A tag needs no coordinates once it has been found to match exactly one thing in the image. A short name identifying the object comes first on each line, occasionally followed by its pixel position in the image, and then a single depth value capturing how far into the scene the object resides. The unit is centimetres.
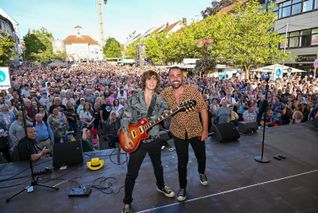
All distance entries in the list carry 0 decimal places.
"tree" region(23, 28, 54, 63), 5206
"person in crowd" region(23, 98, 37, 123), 742
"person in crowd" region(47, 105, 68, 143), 594
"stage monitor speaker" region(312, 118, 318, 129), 678
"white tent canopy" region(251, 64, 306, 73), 1665
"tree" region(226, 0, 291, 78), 1950
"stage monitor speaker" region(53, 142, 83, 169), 438
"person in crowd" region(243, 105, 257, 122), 767
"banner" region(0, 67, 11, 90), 848
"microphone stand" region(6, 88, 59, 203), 342
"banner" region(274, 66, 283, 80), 1126
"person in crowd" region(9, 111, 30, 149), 508
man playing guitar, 280
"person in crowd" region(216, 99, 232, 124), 748
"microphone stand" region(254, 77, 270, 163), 449
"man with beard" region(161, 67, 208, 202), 303
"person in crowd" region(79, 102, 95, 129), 741
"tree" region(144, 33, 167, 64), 3947
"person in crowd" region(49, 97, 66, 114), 700
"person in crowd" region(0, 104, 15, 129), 642
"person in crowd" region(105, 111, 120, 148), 647
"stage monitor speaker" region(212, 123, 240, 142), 575
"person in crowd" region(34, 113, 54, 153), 529
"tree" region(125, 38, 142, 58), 6604
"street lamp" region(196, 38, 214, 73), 2319
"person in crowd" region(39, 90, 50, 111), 883
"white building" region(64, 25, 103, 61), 10144
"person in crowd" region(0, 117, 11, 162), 529
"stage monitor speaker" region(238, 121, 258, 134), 644
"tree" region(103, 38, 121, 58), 8856
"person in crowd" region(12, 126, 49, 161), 466
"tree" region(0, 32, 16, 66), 1991
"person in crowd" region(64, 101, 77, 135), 721
